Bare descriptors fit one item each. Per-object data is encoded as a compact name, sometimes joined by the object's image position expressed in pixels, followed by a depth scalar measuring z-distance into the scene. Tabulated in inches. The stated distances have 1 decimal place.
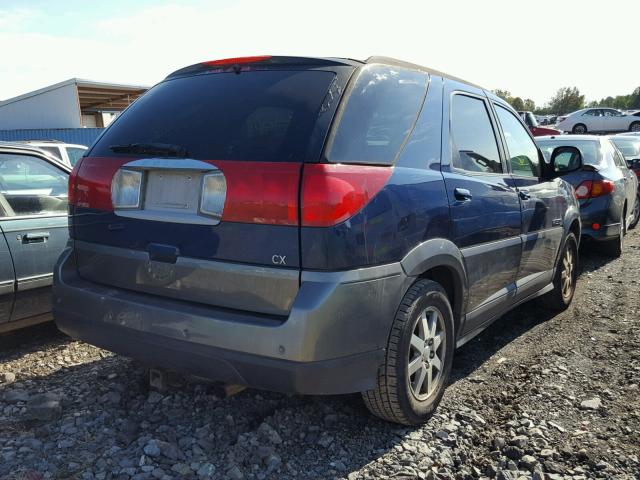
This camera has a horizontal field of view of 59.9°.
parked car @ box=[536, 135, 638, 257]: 258.1
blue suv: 90.4
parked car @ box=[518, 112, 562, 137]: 981.2
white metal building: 913.5
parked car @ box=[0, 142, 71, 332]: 145.5
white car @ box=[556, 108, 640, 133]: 1333.5
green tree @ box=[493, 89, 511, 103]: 3270.2
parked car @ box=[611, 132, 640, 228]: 368.2
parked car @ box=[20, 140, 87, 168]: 321.1
